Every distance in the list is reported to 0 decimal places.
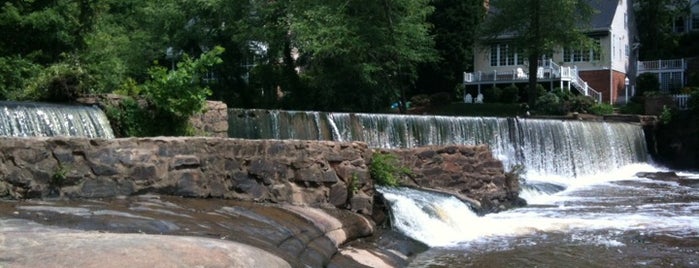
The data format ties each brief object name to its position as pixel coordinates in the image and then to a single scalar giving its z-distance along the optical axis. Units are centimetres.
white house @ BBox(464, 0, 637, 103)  4253
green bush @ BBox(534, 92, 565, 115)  3508
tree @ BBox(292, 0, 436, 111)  3100
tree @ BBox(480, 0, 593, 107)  3541
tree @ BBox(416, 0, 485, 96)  4341
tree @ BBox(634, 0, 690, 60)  4912
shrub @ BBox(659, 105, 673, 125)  3241
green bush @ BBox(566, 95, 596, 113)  3500
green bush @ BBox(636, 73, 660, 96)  4356
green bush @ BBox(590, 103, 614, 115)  3456
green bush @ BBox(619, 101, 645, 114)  3699
